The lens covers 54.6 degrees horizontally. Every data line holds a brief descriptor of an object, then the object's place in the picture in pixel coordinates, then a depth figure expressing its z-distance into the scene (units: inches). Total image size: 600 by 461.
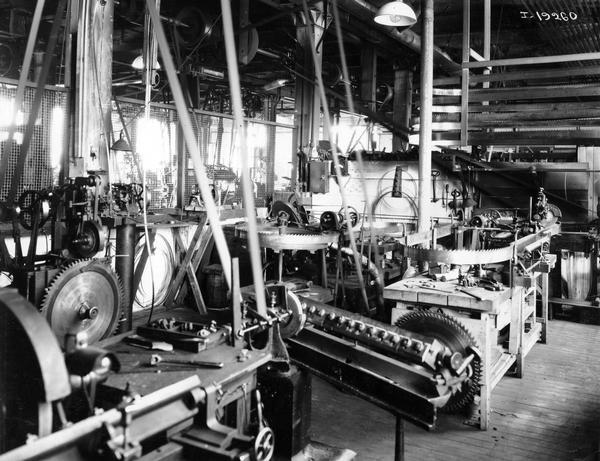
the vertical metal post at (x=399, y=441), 100.3
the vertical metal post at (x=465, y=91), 237.1
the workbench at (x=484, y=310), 142.8
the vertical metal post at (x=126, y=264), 193.2
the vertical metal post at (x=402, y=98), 343.6
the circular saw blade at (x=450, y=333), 139.3
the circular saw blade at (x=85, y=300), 136.9
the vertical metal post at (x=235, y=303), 78.4
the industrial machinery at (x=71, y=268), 137.6
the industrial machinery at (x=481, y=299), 143.4
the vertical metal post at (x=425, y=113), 222.4
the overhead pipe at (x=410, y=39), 260.1
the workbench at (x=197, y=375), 69.4
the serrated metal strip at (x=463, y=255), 149.3
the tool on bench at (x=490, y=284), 154.0
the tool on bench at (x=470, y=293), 143.7
